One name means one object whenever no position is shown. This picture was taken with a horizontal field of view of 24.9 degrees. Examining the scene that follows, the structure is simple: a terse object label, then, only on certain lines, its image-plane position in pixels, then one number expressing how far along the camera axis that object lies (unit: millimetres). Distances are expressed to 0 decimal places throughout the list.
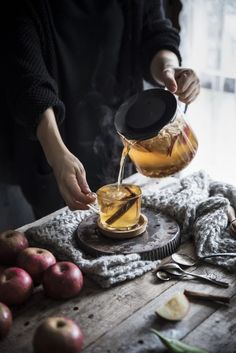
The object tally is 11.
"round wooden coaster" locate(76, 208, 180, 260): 1041
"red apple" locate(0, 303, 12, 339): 844
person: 1162
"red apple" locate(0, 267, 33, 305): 924
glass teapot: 990
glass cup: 1062
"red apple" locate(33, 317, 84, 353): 782
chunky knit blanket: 997
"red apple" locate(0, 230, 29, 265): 1045
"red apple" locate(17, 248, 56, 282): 991
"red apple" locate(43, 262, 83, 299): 943
